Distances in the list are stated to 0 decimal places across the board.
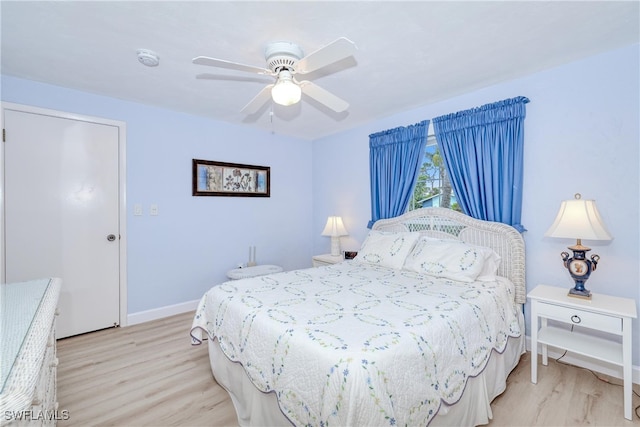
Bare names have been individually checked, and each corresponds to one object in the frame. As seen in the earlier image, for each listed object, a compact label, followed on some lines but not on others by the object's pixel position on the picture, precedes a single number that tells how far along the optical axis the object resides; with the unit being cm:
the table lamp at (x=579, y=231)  198
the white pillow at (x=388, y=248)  286
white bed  123
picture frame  364
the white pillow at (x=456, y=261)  239
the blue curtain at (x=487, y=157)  261
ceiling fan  167
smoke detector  215
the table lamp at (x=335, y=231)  394
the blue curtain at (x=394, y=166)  335
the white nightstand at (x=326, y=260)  371
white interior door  262
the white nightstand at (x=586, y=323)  181
